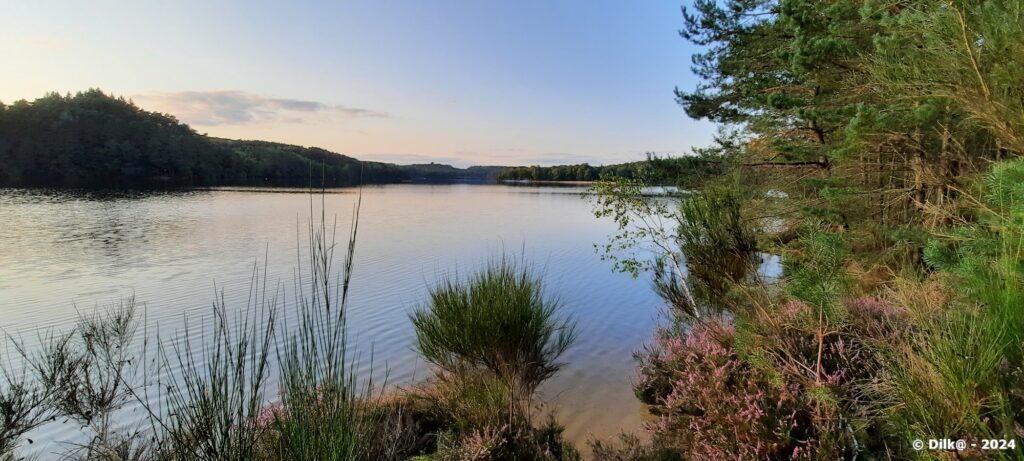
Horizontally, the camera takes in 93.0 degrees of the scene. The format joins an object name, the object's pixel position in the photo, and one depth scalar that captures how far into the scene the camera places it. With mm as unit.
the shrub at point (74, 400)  3188
